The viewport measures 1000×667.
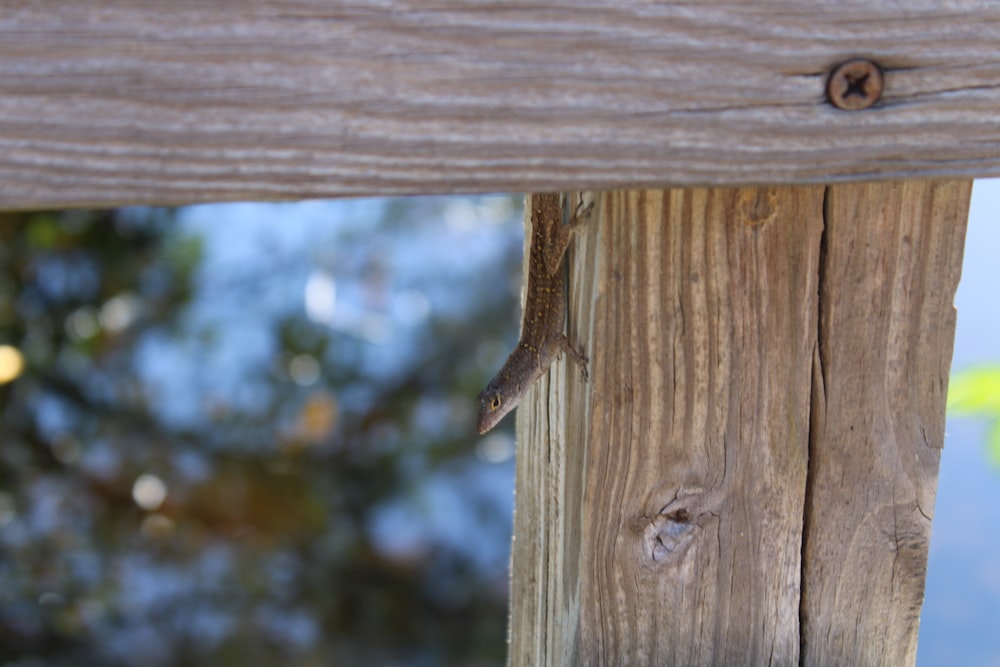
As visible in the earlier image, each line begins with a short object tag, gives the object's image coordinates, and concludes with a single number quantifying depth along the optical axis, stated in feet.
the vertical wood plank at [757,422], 1.81
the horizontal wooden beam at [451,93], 1.60
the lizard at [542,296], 2.13
